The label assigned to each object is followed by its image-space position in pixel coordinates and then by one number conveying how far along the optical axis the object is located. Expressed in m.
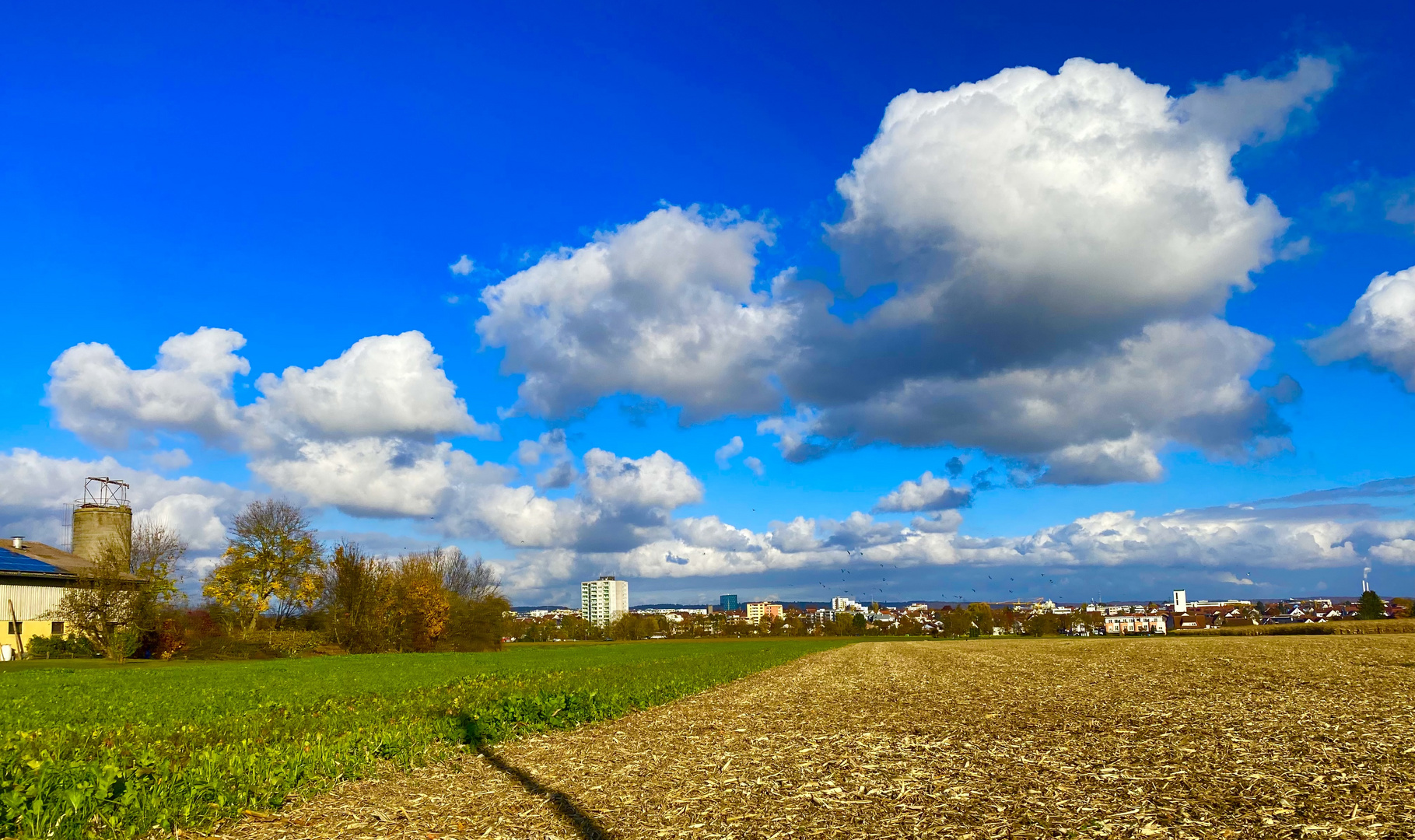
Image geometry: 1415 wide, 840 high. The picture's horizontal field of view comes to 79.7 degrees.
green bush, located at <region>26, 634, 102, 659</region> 61.41
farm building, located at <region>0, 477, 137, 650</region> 62.88
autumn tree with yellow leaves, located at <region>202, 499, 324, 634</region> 72.19
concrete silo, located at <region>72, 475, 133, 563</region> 83.00
